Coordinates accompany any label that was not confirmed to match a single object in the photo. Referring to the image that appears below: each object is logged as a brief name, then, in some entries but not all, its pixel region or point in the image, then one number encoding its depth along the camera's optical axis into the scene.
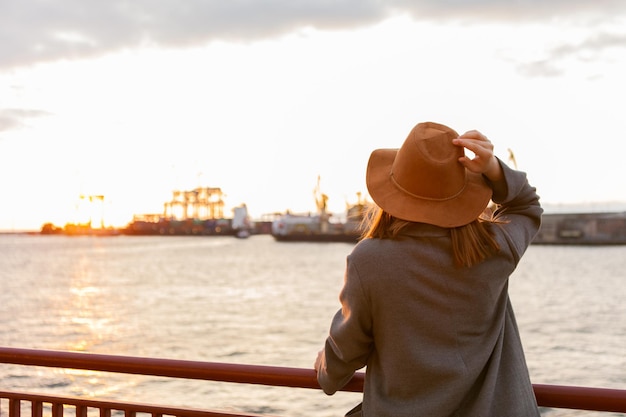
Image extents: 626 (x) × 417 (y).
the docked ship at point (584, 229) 94.25
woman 1.70
